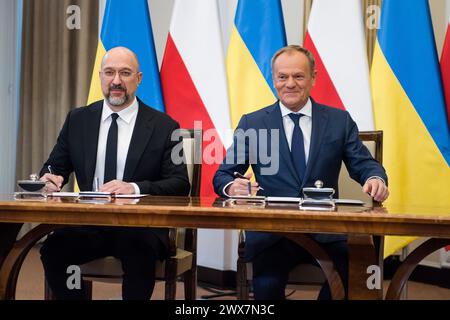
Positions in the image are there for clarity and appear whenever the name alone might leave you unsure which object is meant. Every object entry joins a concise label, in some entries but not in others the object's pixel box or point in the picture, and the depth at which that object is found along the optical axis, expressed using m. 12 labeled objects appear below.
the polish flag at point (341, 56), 6.23
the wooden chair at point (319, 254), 4.12
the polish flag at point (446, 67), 6.06
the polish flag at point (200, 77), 6.55
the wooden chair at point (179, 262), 4.31
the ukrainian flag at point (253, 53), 6.51
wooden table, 2.99
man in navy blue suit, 4.37
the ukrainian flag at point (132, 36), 6.70
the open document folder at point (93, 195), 3.73
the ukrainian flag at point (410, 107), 5.92
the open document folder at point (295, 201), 3.38
